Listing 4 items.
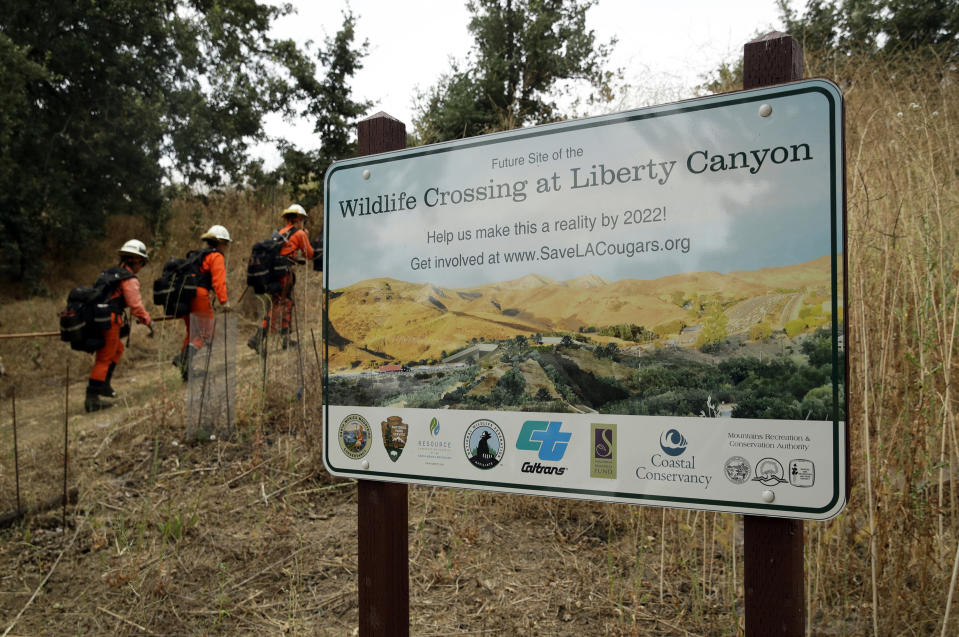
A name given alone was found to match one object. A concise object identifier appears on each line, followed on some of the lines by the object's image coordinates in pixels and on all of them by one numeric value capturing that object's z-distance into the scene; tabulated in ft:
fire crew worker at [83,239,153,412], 23.09
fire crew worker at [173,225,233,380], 23.65
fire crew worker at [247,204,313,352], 22.17
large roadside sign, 4.45
